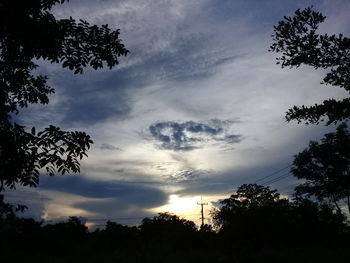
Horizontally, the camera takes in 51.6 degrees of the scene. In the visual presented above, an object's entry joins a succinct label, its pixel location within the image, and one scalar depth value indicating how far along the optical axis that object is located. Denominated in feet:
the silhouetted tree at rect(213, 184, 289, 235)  146.72
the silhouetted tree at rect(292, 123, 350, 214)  171.94
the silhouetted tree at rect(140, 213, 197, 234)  174.56
